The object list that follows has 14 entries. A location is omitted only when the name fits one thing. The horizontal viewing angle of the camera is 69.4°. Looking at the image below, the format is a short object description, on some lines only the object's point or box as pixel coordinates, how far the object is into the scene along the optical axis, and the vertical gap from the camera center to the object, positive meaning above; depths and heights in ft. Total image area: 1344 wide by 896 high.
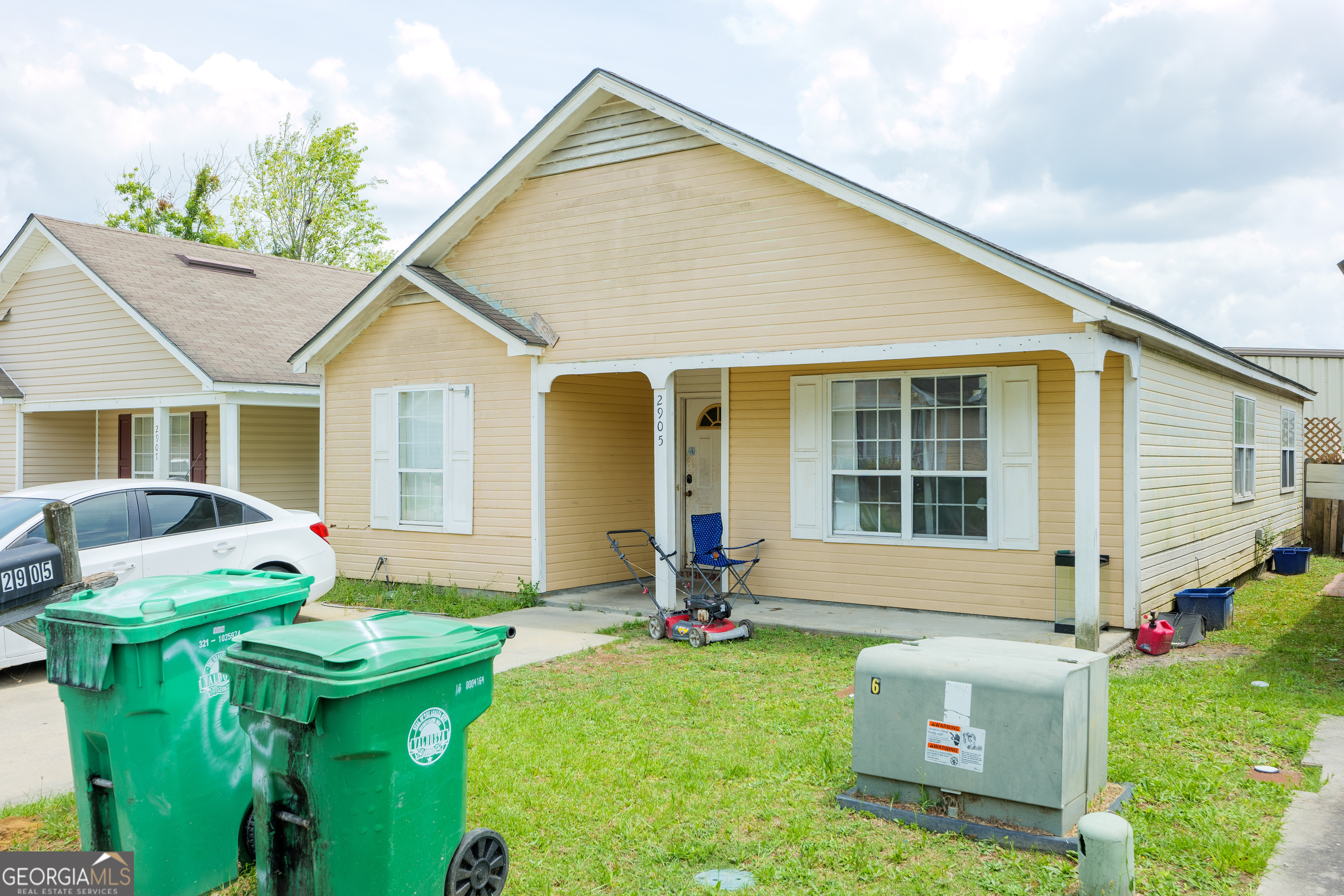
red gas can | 27.66 -5.09
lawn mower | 28.14 -4.89
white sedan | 23.98 -2.01
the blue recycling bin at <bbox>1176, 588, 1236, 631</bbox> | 31.17 -4.69
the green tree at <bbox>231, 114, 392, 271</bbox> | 109.81 +29.94
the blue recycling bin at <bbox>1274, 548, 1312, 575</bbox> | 46.88 -4.93
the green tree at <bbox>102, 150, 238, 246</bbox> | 102.78 +26.40
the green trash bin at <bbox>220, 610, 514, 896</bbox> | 10.28 -3.23
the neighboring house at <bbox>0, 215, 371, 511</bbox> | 43.42 +4.33
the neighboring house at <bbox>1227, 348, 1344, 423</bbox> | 64.39 +5.65
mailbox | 12.94 -1.61
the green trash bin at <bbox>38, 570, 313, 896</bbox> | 11.62 -3.32
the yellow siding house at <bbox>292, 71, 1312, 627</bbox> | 28.50 +2.23
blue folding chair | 32.14 -3.30
